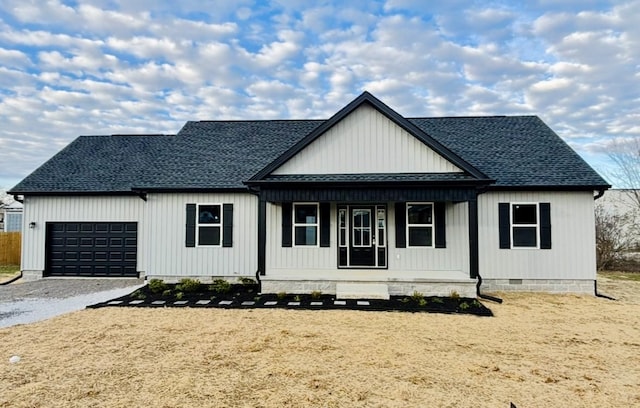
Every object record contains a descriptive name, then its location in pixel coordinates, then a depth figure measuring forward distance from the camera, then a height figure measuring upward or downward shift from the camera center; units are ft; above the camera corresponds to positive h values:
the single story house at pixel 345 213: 32.40 +1.24
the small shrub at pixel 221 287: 33.09 -5.74
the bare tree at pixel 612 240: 53.31 -2.38
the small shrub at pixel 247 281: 36.32 -5.61
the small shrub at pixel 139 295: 31.45 -6.14
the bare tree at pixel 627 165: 65.72 +11.16
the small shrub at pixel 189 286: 33.73 -5.69
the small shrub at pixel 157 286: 33.58 -5.71
